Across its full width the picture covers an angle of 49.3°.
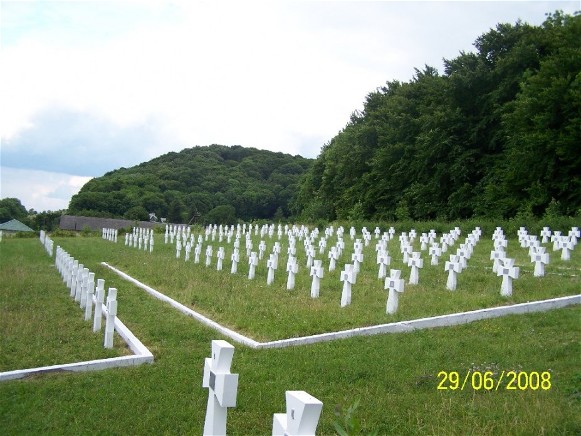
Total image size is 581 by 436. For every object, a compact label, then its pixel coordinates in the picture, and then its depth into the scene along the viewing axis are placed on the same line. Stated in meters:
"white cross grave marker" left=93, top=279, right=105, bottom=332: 10.01
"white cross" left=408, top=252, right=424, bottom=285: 13.35
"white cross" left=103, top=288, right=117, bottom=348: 8.84
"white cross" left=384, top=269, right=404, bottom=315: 10.36
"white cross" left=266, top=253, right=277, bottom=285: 14.88
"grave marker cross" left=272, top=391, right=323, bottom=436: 2.69
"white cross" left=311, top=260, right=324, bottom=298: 12.75
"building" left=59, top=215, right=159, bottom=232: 57.17
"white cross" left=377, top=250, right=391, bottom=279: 14.48
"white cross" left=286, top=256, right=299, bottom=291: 13.95
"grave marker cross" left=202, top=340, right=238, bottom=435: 3.74
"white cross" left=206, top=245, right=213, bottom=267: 19.85
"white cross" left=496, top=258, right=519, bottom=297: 11.09
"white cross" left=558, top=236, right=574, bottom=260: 15.95
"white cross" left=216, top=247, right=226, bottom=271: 18.34
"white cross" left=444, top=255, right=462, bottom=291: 12.41
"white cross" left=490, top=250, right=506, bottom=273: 13.63
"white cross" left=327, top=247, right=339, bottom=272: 16.58
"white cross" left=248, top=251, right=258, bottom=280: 16.11
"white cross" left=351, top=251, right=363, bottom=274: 15.72
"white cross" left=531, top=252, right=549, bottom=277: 13.06
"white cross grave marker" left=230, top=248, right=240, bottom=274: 17.58
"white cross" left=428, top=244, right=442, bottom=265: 16.31
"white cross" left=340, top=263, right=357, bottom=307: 11.51
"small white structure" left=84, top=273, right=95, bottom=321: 10.80
